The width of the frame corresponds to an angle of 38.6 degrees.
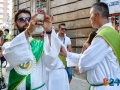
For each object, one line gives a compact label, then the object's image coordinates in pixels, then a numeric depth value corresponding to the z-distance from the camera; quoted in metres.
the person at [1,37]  4.04
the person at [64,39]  4.35
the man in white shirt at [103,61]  1.99
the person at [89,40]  3.07
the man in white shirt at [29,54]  1.76
